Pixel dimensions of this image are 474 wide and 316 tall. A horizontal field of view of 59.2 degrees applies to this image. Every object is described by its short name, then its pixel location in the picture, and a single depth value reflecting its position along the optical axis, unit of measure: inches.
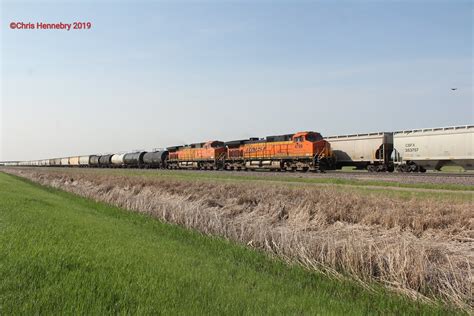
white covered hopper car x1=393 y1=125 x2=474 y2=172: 1314.0
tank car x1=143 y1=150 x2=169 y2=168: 2827.3
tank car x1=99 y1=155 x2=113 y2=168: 3425.0
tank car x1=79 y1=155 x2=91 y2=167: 3742.6
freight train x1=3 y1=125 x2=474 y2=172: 1359.5
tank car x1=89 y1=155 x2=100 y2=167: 3592.0
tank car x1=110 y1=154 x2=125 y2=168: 3242.6
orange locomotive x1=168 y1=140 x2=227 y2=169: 2283.5
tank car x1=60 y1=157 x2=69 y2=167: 4263.0
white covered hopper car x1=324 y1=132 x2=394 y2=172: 1584.6
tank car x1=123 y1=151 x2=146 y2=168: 3034.0
